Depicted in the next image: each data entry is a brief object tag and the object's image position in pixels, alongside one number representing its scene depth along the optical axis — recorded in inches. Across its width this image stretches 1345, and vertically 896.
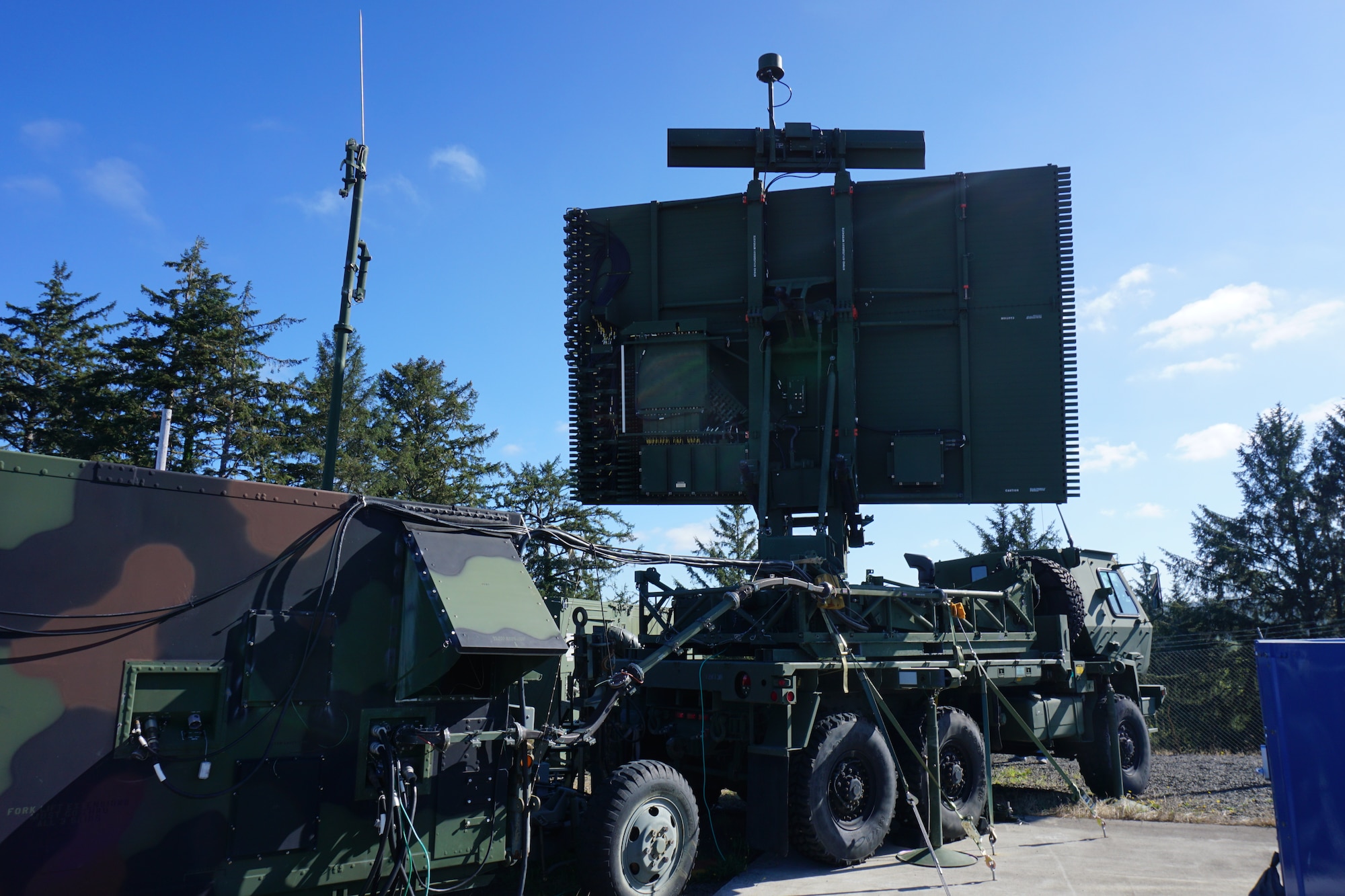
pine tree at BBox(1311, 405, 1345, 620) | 1061.1
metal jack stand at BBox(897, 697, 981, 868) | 323.0
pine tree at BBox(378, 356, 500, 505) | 1151.6
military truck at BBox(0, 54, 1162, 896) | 190.5
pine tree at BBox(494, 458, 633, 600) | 978.1
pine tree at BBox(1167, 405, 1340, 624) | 1080.8
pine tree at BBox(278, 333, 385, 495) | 1008.9
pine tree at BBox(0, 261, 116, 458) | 941.2
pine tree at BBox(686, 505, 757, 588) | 1284.4
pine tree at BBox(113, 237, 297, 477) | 938.1
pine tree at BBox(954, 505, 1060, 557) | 1258.0
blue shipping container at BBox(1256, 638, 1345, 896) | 175.6
